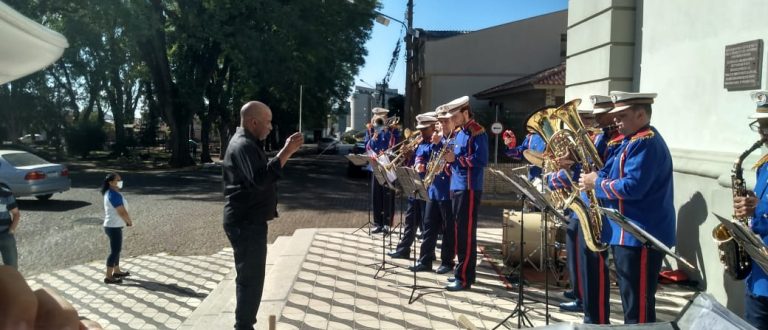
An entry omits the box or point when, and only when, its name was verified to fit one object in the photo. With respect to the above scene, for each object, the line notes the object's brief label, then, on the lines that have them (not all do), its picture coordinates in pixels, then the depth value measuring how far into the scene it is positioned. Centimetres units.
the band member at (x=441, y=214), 655
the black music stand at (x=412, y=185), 591
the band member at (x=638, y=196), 392
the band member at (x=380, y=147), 988
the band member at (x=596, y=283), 463
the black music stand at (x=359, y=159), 789
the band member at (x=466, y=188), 608
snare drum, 663
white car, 1367
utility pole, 2402
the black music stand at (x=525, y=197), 418
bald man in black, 453
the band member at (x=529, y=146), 782
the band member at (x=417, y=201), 754
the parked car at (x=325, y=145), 4361
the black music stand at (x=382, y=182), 696
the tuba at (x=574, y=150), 424
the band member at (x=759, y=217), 336
